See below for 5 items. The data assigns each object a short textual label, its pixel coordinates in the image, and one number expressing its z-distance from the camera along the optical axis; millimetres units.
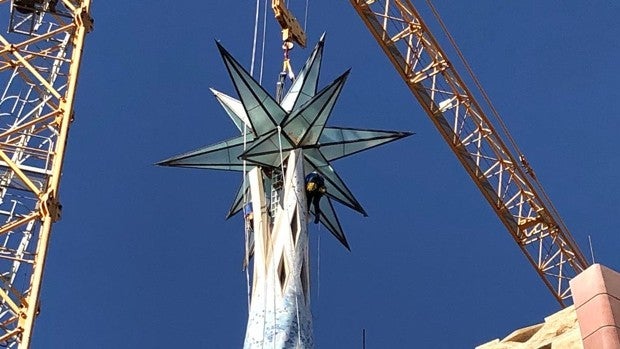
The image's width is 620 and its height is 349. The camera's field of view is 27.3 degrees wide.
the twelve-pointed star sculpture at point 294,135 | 30266
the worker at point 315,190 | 30531
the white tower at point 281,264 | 27641
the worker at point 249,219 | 30281
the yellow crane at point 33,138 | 28281
